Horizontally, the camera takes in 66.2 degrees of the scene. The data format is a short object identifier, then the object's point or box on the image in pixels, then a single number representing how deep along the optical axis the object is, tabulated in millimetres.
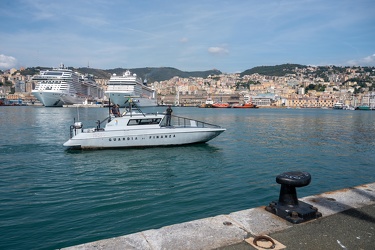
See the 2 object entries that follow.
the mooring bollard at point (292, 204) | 4617
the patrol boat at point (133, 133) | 17703
